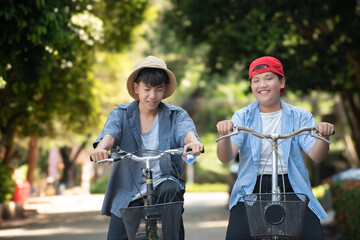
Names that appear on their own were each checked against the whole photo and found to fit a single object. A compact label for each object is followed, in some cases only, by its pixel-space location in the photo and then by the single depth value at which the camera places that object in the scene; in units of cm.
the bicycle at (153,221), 637
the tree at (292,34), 2180
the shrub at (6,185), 2695
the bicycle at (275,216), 620
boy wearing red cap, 726
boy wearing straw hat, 759
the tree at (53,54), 1505
